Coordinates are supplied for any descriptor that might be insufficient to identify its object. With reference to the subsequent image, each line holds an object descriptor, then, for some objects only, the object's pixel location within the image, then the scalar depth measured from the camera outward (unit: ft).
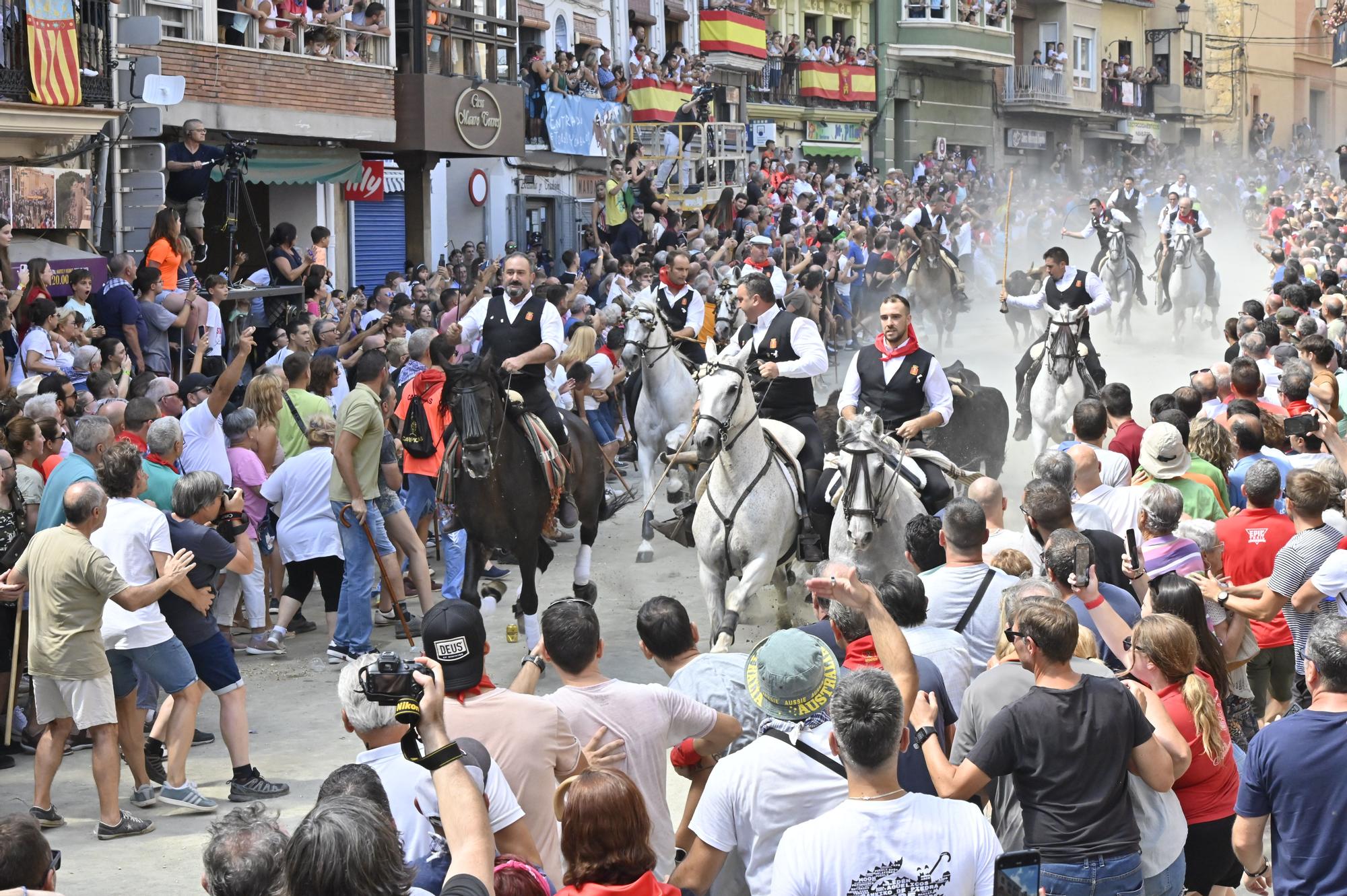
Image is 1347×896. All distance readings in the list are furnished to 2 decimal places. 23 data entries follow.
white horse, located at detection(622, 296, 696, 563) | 46.65
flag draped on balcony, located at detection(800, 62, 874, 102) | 144.05
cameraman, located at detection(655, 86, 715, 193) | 97.14
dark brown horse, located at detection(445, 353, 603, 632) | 31.58
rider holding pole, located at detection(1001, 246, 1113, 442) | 49.34
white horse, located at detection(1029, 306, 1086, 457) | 47.11
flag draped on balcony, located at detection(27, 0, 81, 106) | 47.62
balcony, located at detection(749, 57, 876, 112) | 139.54
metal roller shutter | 81.30
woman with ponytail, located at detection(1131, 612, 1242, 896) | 16.92
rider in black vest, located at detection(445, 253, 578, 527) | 35.58
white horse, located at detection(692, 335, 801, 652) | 30.76
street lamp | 202.48
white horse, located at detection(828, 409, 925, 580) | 29.19
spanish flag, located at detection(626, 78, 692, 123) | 103.35
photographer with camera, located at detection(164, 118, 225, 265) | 53.62
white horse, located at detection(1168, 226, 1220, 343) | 85.05
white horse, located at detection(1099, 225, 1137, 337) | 85.40
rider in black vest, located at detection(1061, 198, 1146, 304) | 85.10
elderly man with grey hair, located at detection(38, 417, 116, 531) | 26.89
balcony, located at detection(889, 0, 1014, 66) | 161.58
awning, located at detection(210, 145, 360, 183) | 65.41
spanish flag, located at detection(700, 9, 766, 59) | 128.98
